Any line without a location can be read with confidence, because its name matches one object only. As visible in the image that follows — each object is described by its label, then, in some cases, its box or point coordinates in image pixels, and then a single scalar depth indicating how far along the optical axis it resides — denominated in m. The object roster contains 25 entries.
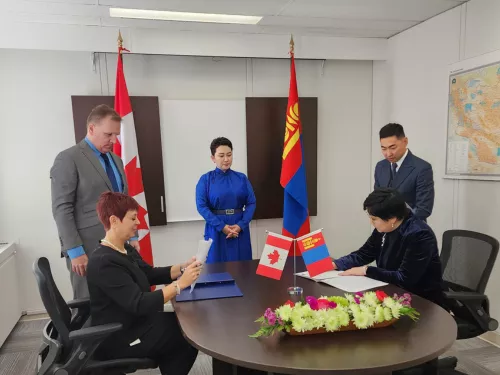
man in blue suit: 2.59
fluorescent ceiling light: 3.07
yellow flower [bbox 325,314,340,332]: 1.28
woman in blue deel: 2.93
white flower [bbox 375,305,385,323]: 1.30
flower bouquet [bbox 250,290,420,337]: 1.28
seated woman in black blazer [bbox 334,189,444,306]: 1.78
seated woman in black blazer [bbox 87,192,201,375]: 1.56
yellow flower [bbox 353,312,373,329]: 1.29
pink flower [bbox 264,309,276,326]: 1.28
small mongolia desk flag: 1.81
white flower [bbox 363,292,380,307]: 1.35
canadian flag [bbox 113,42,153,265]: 3.29
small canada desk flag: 1.88
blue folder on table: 1.73
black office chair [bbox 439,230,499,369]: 1.95
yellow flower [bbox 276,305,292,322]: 1.27
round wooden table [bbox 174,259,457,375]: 1.13
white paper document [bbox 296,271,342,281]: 1.94
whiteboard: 3.64
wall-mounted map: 2.69
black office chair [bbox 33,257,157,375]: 1.47
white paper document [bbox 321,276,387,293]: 1.75
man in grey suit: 2.14
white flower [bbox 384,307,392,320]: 1.30
